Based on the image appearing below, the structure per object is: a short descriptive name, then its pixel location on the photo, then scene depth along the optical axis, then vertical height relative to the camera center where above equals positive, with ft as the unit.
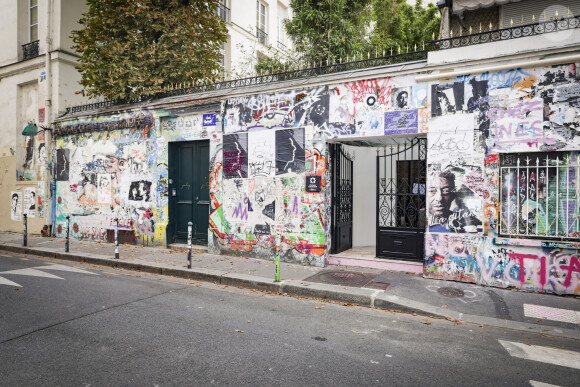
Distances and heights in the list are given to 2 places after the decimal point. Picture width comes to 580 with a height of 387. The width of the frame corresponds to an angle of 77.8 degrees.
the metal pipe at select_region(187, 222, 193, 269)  25.09 -3.45
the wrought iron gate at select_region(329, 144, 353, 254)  28.14 -0.05
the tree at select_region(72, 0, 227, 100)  35.99 +15.72
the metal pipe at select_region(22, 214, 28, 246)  34.64 -3.72
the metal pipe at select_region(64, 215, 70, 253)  31.50 -4.25
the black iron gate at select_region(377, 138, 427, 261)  25.59 -1.40
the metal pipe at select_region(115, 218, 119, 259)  28.36 -3.71
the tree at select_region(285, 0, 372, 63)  51.57 +25.03
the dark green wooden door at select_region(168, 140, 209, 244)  32.94 +0.83
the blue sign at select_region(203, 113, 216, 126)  31.08 +6.86
